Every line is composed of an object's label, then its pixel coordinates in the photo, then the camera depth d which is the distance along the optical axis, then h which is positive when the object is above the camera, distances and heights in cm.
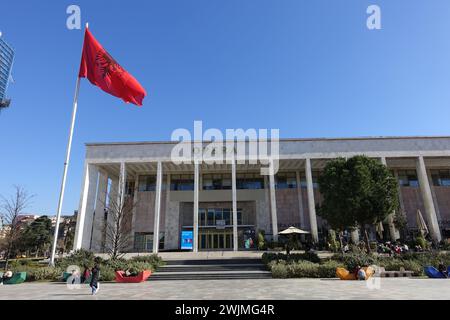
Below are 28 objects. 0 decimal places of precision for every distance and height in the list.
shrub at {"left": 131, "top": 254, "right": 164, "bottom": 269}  1967 -139
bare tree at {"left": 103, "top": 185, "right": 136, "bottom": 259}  3376 +386
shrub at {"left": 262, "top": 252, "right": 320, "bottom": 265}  1911 -130
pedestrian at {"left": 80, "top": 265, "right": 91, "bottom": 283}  1310 -156
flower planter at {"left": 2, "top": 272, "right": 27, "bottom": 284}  1556 -201
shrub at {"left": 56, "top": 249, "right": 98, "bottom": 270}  1853 -127
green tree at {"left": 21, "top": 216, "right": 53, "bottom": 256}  4956 +116
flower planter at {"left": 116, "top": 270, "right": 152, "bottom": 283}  1473 -194
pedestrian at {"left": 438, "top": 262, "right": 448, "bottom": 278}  1478 -179
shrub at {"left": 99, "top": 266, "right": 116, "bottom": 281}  1535 -185
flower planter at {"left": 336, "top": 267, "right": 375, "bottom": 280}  1453 -188
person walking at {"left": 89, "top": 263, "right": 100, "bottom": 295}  1053 -144
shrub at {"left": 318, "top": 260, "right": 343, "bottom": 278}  1562 -184
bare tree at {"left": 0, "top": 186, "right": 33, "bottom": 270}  2052 +149
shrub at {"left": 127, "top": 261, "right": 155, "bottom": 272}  1607 -154
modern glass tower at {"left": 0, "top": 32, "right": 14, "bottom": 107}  9830 +6368
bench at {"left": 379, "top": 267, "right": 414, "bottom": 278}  1559 -205
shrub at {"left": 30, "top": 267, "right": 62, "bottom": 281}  1662 -191
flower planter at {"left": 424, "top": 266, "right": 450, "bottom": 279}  1482 -194
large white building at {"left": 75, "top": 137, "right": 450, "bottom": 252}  3212 +635
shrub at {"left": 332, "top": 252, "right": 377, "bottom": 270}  1598 -135
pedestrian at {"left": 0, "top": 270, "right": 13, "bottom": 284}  1552 -189
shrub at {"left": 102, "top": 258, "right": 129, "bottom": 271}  1669 -140
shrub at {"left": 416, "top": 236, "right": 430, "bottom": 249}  2430 -58
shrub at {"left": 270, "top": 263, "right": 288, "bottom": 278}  1549 -180
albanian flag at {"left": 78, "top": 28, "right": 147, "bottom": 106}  1530 +900
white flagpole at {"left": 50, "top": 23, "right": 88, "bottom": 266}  1541 +436
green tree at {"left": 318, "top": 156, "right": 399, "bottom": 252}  2083 +333
